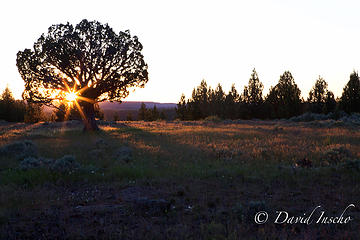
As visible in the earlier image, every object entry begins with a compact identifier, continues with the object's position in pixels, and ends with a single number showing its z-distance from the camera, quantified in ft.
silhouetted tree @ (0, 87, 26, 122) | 209.85
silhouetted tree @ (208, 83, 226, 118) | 242.06
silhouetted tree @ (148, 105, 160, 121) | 294.15
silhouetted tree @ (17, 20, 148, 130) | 85.12
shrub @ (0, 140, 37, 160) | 46.47
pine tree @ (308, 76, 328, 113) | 217.56
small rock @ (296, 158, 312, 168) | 37.02
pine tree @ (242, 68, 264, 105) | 242.17
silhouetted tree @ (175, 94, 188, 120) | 263.37
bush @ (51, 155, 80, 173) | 35.17
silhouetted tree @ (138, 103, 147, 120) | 300.34
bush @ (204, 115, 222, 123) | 160.19
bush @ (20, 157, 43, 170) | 37.06
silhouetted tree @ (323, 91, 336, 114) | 199.72
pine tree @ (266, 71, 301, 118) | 214.07
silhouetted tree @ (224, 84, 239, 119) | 237.78
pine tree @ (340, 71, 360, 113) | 187.32
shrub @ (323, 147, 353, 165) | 40.06
